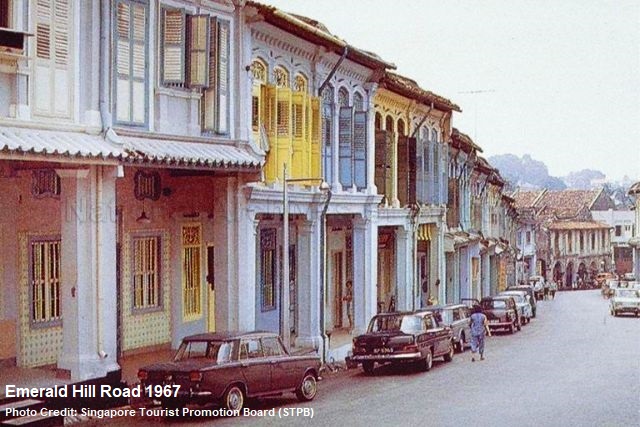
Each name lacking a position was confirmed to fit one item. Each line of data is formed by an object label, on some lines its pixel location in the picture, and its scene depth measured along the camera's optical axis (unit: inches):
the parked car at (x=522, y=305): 1674.5
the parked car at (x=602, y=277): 3602.6
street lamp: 871.1
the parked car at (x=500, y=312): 1461.6
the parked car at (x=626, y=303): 1927.0
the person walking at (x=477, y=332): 1039.0
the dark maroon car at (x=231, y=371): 626.5
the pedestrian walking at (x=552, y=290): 2994.6
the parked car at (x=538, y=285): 2796.0
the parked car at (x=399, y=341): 916.6
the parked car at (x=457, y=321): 1114.1
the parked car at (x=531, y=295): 1937.7
